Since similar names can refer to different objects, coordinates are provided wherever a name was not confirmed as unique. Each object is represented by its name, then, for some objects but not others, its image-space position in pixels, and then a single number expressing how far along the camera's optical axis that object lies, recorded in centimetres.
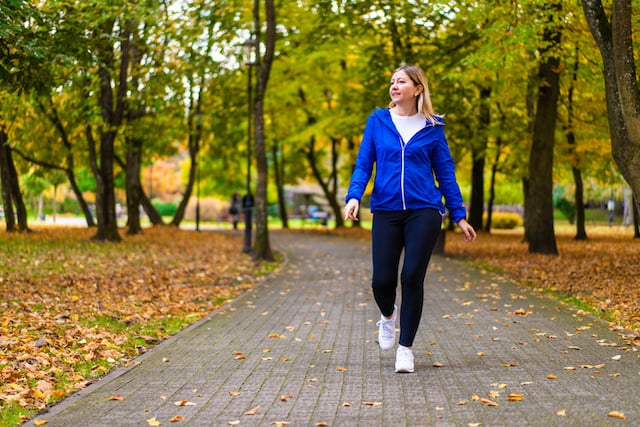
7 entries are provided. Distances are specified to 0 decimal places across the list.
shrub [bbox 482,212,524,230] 4886
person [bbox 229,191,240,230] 3941
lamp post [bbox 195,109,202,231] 3094
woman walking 592
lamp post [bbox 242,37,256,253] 2005
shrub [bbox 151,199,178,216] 6312
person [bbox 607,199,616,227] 4935
